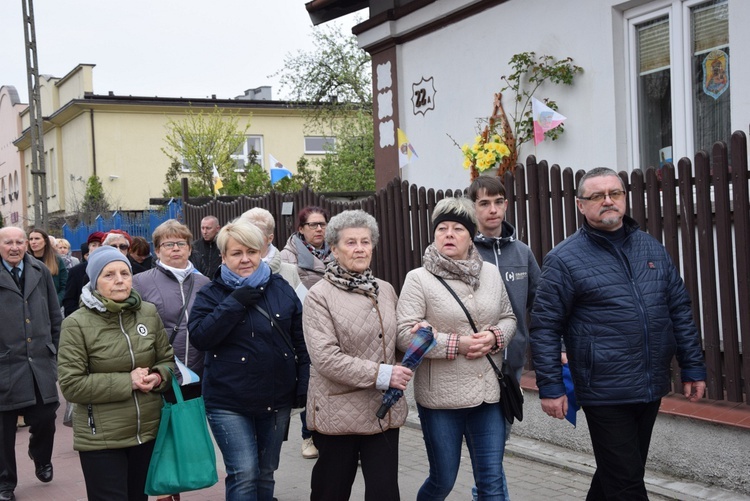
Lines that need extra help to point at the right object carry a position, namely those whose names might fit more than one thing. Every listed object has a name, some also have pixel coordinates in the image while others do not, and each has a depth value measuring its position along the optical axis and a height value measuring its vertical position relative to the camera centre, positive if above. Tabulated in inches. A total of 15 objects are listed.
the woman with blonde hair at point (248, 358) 181.6 -22.3
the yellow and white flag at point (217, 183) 685.9 +58.1
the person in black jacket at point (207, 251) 395.9 +2.2
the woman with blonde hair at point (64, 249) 461.4 +6.7
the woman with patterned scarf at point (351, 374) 164.2 -23.6
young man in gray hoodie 199.0 -2.4
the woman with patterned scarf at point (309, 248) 267.9 +0.9
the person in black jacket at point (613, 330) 162.4 -17.6
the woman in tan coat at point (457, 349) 171.9 -20.7
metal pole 715.4 +134.2
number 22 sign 418.3 +73.7
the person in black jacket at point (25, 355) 249.0 -27.1
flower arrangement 357.7 +37.7
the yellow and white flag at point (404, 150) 408.7 +46.5
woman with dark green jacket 176.9 -24.5
